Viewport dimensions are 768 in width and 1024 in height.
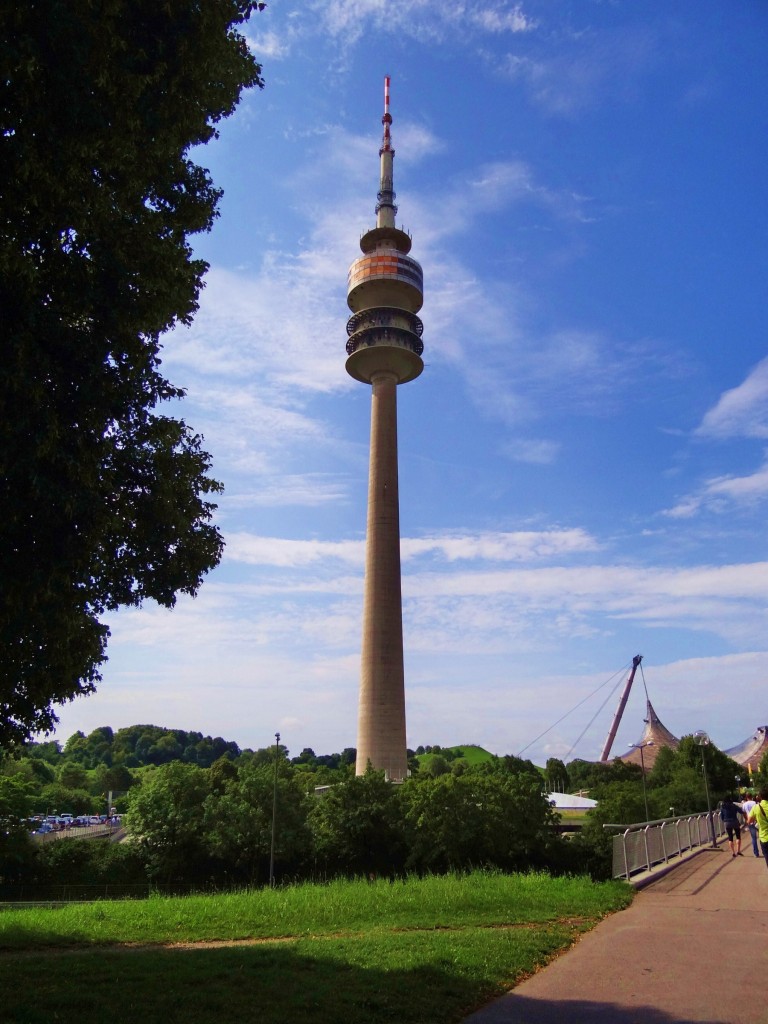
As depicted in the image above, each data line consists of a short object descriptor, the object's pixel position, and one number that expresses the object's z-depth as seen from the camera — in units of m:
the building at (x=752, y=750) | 140.25
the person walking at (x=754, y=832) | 15.56
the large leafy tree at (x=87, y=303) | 7.75
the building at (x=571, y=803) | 86.44
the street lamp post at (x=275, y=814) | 43.02
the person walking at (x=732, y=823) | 20.72
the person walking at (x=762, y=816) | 12.84
